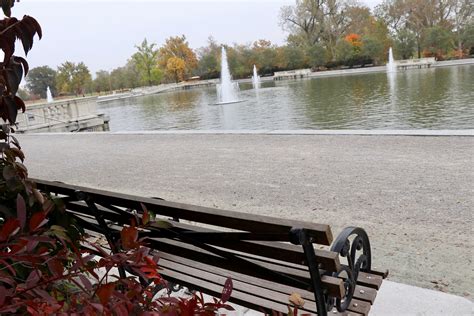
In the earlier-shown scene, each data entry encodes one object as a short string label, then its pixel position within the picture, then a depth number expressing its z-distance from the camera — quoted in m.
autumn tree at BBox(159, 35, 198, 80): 76.69
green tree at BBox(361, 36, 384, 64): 51.44
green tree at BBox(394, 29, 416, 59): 50.84
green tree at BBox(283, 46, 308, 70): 58.03
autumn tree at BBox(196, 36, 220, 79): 70.12
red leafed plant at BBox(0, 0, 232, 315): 1.11
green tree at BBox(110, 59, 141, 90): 76.94
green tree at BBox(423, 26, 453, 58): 47.56
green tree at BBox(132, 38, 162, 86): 74.50
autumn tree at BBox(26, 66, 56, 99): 87.75
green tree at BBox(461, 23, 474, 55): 46.68
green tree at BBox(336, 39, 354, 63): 53.70
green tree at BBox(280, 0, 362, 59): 59.88
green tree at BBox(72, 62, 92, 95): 67.81
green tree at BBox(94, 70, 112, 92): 76.56
